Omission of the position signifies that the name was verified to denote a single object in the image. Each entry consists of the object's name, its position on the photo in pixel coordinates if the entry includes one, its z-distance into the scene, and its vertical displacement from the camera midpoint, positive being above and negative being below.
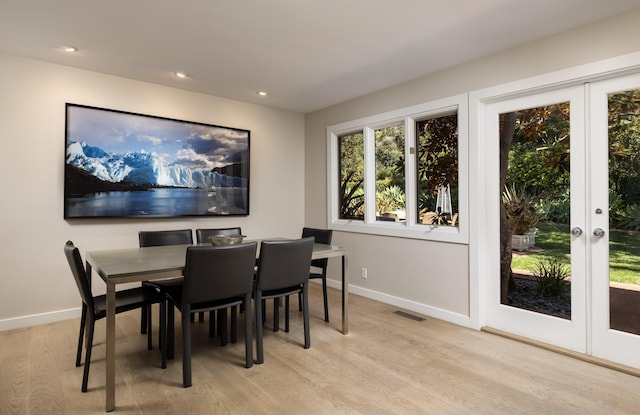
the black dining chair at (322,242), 3.34 -0.34
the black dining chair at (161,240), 2.84 -0.30
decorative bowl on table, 2.76 -0.25
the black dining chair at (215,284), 2.11 -0.48
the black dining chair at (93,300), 2.08 -0.62
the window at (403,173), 3.49 +0.44
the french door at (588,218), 2.45 -0.07
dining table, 1.90 -0.36
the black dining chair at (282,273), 2.48 -0.48
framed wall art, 3.42 +0.49
